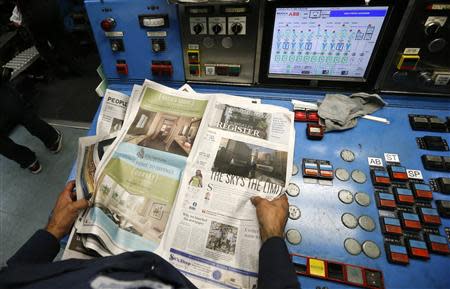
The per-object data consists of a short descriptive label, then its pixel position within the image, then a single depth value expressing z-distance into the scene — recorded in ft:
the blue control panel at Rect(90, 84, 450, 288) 2.12
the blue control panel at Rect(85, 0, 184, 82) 2.90
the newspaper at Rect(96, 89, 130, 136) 2.96
